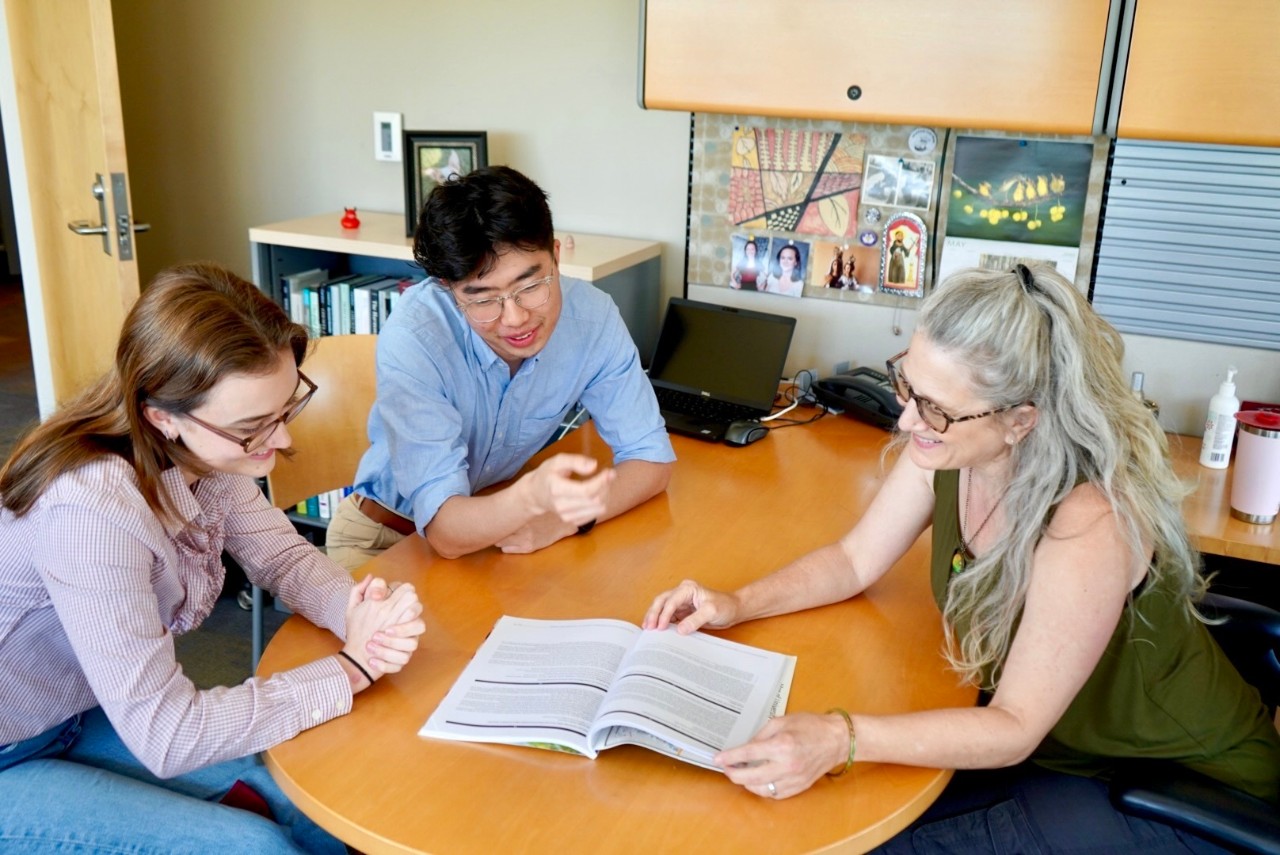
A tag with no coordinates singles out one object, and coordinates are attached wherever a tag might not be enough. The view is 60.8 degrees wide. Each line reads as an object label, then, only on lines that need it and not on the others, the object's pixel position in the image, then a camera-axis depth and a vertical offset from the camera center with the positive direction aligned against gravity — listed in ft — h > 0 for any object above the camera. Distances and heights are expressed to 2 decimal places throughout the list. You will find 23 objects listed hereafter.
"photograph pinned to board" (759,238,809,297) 8.41 -0.90
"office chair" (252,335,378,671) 6.66 -1.77
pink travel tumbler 5.99 -1.67
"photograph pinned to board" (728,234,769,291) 8.52 -0.88
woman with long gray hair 4.07 -1.72
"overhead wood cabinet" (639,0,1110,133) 6.28 +0.53
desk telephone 7.43 -1.67
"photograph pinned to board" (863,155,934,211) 7.90 -0.22
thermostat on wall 9.53 +0.00
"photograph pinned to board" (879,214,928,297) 8.00 -0.75
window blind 7.10 -0.54
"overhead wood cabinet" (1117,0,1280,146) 5.88 +0.47
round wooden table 3.51 -2.07
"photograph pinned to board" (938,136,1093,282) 7.49 -0.33
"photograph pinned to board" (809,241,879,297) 8.22 -0.86
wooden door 8.29 -0.40
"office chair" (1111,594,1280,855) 3.89 -2.30
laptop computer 7.62 -1.52
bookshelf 8.19 -0.89
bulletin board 7.57 -0.38
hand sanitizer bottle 6.71 -1.61
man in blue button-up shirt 5.25 -1.35
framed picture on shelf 8.82 -0.16
